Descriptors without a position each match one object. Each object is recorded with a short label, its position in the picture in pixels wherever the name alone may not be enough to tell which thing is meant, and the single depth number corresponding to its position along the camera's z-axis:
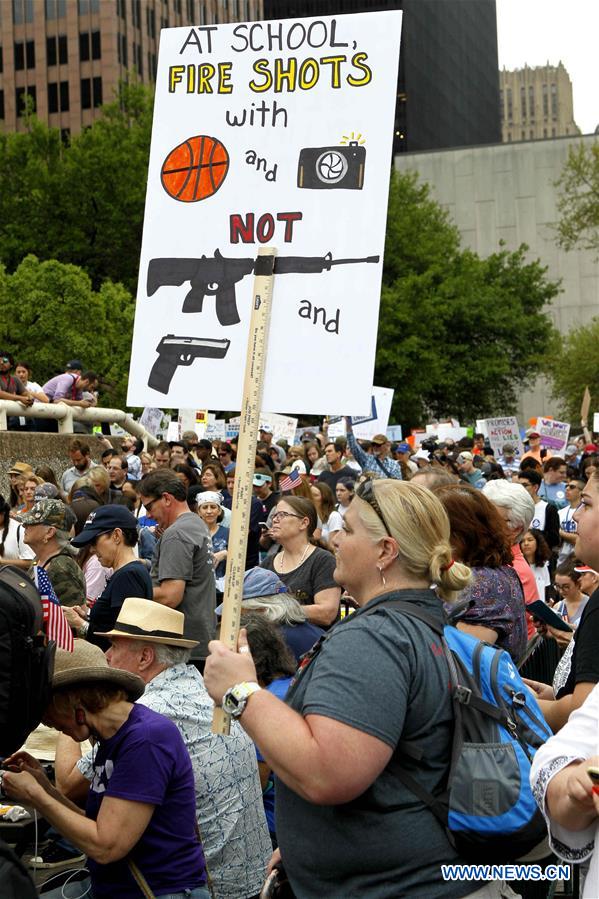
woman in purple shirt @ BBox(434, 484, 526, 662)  4.22
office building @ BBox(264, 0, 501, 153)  90.88
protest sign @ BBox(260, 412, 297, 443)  20.88
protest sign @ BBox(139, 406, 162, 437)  19.25
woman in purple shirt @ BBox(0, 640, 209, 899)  3.54
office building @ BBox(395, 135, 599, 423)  70.44
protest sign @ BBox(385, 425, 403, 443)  25.37
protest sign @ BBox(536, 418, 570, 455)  21.34
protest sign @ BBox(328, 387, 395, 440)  15.95
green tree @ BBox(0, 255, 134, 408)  31.75
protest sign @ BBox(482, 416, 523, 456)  22.22
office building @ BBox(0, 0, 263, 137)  85.44
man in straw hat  4.01
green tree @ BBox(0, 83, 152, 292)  44.50
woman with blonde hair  2.52
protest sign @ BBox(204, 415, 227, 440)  20.81
